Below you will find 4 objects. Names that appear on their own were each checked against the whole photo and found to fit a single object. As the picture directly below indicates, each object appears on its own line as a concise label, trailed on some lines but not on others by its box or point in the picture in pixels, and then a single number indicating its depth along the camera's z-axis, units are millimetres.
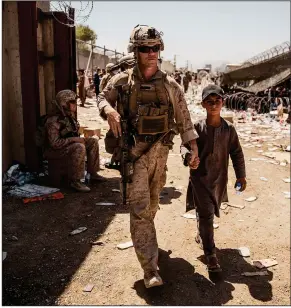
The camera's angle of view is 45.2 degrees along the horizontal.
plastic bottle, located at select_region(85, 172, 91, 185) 5359
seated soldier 4863
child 2969
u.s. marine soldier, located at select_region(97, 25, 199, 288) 2654
